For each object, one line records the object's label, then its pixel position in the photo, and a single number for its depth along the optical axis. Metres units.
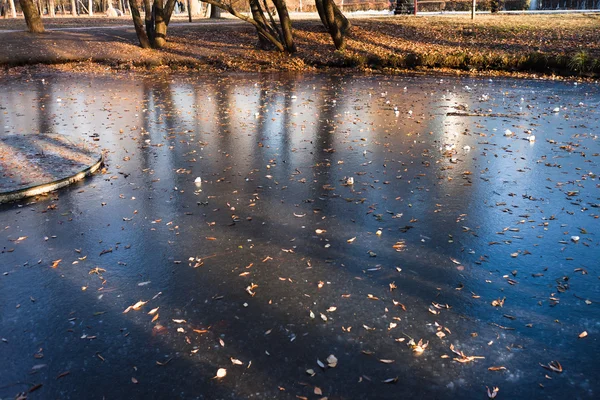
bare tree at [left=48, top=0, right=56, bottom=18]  53.71
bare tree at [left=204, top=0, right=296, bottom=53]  22.34
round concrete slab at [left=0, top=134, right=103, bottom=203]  6.77
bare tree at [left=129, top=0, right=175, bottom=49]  23.38
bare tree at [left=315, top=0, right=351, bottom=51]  22.30
